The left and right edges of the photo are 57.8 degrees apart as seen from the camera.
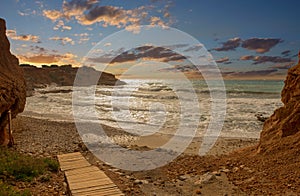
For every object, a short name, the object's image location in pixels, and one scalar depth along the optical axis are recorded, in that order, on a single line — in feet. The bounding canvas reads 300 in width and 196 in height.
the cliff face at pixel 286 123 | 30.95
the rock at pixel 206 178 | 27.48
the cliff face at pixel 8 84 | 37.06
